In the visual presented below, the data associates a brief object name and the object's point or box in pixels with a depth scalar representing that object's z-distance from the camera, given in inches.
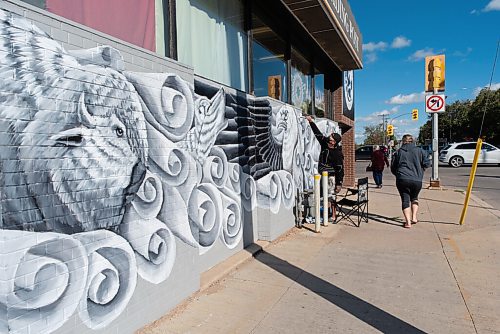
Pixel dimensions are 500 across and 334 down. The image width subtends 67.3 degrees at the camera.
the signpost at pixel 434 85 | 494.0
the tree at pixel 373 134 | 3240.9
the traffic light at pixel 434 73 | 493.0
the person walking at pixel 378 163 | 550.0
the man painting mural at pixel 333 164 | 317.4
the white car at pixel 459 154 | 1060.5
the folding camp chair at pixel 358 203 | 303.0
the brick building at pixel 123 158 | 91.0
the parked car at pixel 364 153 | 1639.9
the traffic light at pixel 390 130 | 1433.7
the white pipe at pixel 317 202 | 270.8
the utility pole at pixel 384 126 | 2681.8
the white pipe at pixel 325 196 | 282.4
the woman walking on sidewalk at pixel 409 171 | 281.9
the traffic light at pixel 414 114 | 1279.3
